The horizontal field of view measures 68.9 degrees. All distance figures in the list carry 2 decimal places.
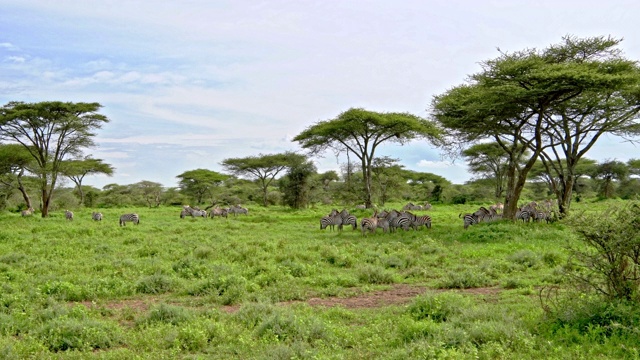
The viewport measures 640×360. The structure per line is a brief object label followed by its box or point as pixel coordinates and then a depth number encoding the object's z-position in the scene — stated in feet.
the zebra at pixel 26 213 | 93.45
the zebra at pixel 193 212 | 97.50
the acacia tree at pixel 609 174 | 152.05
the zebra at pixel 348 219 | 65.86
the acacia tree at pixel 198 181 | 156.04
